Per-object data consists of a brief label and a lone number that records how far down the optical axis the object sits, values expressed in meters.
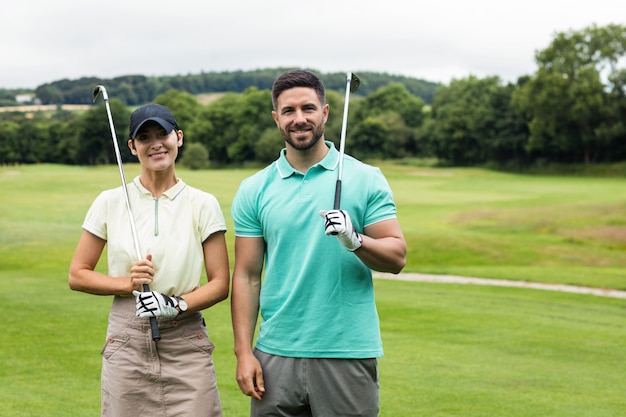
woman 3.63
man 3.45
